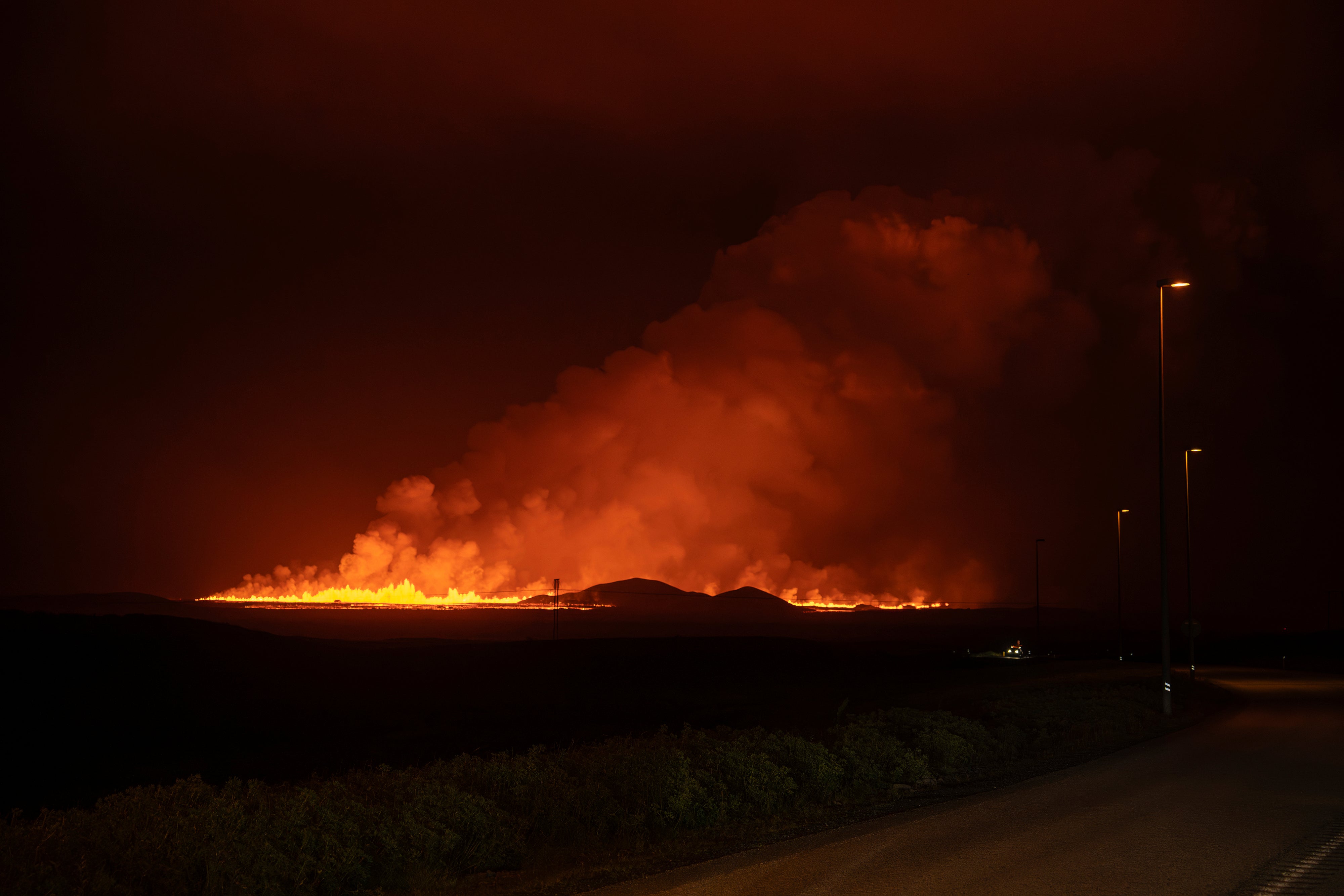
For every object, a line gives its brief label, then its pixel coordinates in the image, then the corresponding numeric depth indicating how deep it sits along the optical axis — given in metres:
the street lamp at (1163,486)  31.44
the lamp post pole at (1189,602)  52.88
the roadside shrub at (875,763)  18.14
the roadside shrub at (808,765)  17.20
